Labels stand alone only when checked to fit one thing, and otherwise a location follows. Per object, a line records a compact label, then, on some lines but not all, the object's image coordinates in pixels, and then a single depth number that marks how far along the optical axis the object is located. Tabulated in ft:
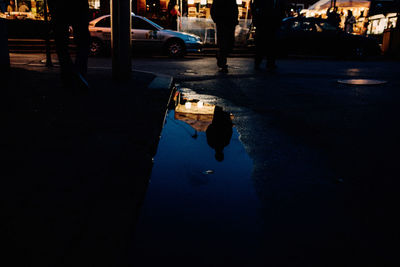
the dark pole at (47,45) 24.37
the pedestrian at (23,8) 72.21
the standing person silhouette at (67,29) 14.88
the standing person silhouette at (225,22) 26.50
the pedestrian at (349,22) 67.72
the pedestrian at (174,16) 62.49
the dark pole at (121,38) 17.43
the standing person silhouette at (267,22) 27.84
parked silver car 44.78
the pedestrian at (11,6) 73.35
